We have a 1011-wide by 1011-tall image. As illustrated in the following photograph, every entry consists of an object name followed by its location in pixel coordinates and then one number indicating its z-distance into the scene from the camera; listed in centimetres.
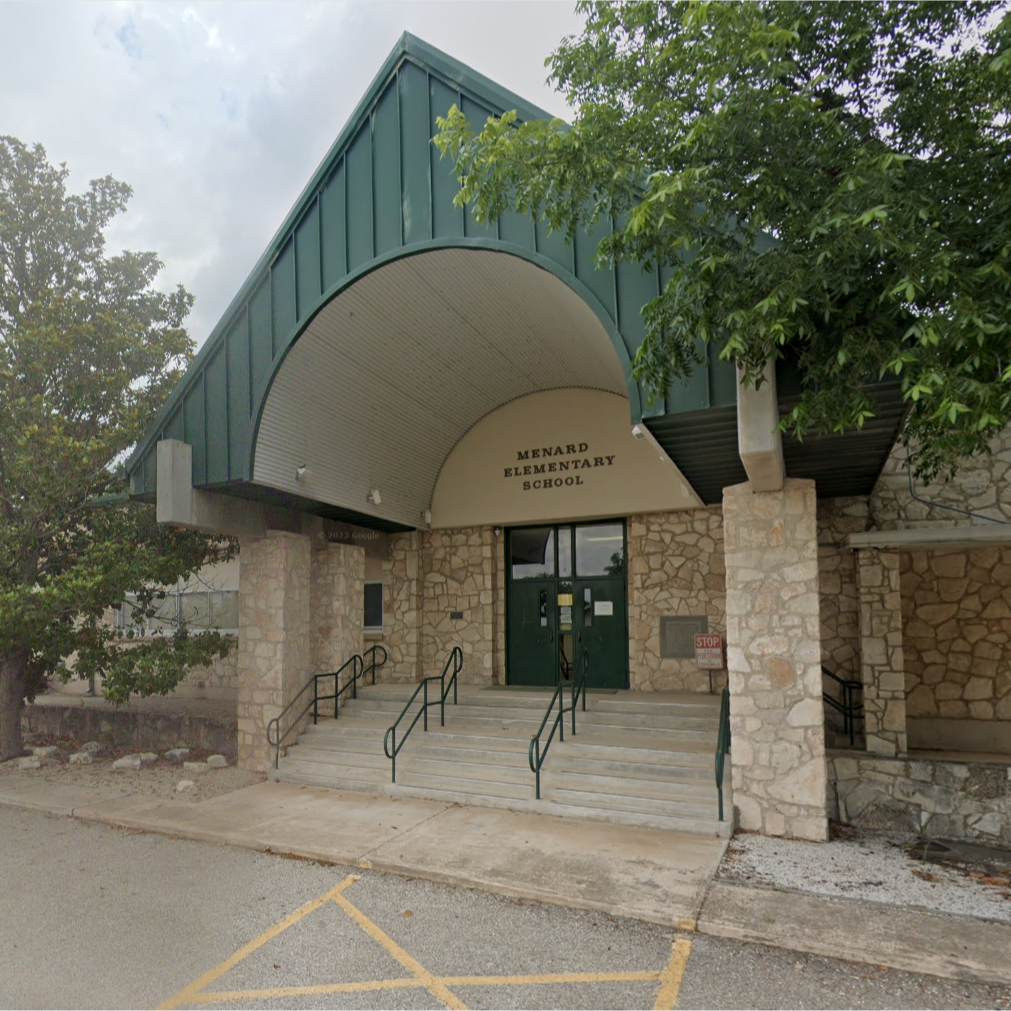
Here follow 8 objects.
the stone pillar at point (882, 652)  816
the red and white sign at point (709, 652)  1047
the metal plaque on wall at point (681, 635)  1105
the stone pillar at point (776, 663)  680
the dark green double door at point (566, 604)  1179
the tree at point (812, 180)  442
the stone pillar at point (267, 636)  1002
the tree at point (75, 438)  976
